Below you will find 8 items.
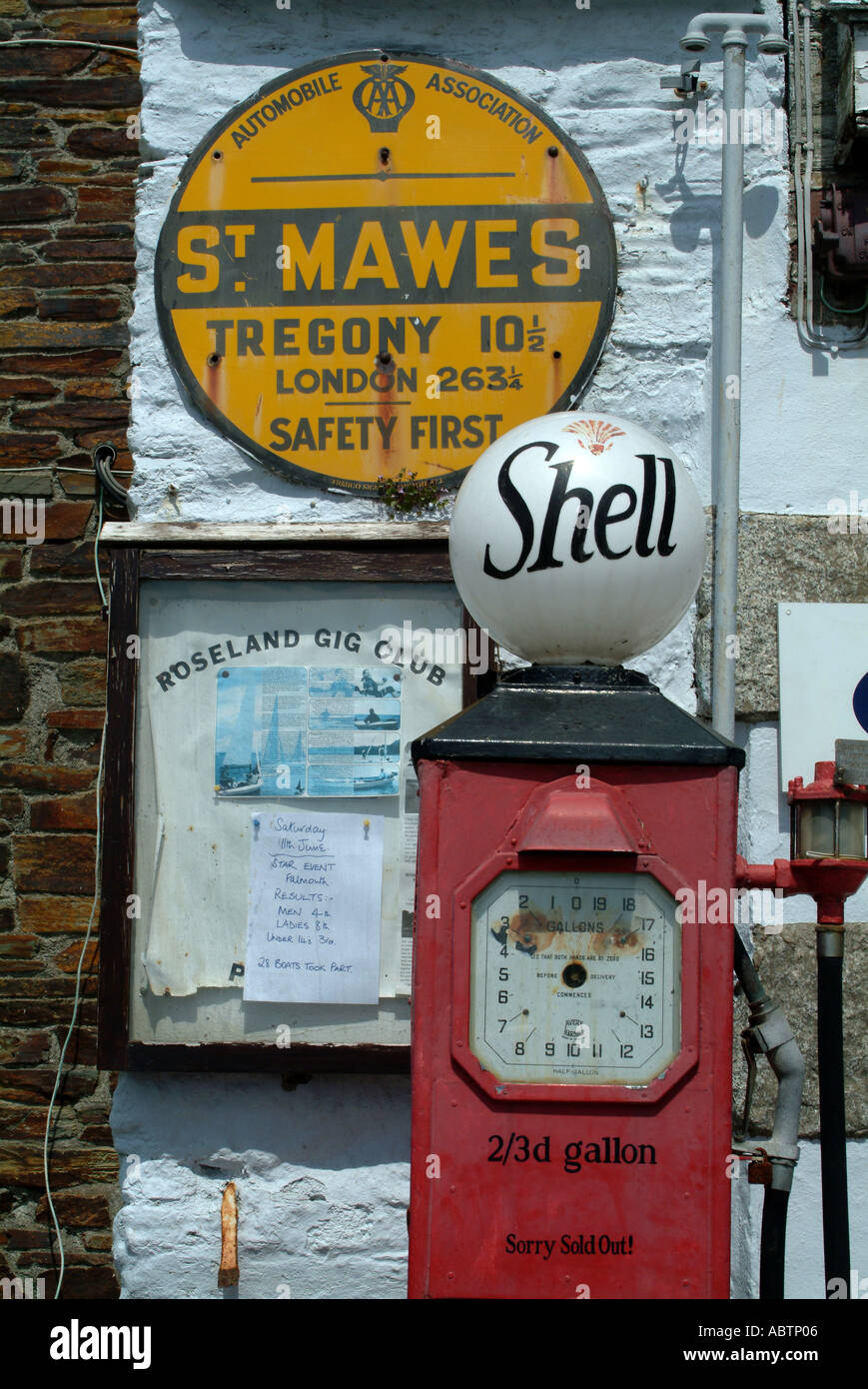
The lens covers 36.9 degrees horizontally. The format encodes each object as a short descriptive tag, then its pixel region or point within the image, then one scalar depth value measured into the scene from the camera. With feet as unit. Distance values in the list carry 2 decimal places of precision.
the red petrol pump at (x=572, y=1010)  6.88
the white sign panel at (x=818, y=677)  11.48
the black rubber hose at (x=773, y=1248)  7.79
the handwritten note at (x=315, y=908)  11.36
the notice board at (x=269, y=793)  11.39
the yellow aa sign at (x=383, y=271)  11.96
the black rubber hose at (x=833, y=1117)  8.04
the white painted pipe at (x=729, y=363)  11.47
